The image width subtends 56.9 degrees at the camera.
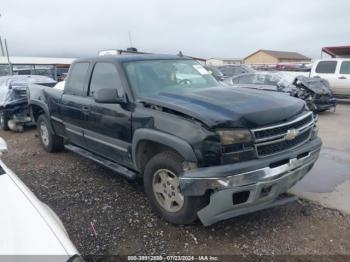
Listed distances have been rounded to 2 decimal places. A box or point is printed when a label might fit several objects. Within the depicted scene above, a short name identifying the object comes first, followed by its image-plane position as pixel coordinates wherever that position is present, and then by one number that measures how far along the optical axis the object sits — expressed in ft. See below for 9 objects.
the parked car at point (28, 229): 5.56
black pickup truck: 9.64
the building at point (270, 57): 219.00
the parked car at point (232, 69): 57.11
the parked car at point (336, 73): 45.73
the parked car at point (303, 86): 36.37
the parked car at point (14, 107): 31.04
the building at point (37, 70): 70.74
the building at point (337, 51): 57.00
